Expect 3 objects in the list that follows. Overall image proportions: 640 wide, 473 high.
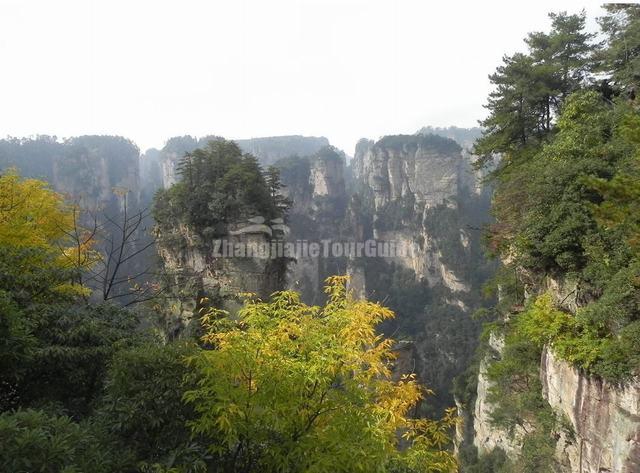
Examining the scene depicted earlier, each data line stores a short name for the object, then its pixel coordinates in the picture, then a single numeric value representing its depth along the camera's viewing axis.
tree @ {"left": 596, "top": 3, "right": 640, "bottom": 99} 13.54
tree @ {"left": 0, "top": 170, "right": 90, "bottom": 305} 6.74
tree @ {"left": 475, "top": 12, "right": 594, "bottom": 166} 15.39
